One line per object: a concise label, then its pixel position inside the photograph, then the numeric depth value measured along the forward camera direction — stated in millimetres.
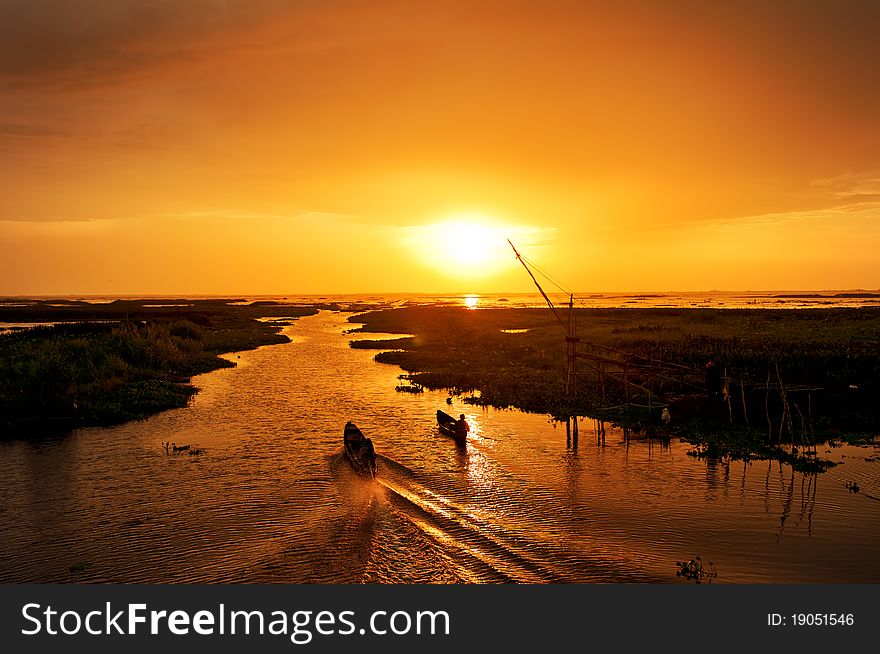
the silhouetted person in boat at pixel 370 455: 21058
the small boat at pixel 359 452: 21012
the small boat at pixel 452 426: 25625
